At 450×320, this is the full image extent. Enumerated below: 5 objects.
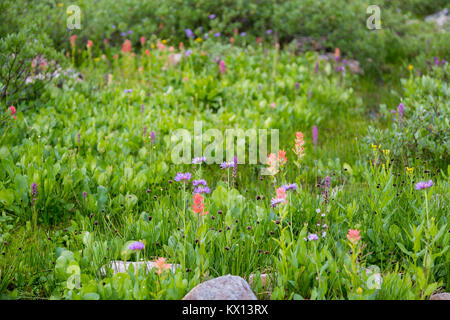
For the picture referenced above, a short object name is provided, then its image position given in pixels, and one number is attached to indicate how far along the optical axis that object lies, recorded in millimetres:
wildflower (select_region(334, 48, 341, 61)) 7670
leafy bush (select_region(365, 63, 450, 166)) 4500
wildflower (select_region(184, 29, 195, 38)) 8469
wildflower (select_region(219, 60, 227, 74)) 7053
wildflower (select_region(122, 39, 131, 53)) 6938
